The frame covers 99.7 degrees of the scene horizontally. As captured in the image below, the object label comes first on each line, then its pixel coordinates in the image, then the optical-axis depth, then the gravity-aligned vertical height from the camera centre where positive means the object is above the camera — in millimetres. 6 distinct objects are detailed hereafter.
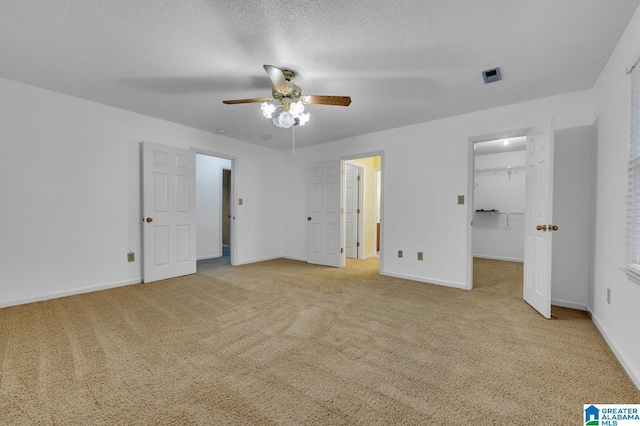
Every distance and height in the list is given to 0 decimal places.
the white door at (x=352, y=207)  5867 +43
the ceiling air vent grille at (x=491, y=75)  2539 +1306
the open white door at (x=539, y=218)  2641 -84
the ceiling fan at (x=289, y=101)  2449 +1009
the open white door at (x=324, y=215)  5066 -128
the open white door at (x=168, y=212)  3846 -67
